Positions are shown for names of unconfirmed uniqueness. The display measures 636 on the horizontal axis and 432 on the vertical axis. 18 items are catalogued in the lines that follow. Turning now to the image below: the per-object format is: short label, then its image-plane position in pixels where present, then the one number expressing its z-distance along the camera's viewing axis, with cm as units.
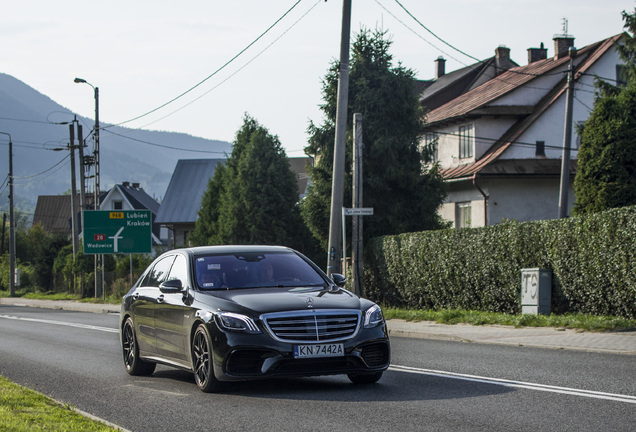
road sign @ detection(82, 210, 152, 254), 4300
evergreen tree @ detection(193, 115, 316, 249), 4372
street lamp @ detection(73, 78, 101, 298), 4191
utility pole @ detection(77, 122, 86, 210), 4609
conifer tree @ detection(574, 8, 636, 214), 2266
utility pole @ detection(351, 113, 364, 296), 2527
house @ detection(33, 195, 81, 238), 13288
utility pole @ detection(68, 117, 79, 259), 4956
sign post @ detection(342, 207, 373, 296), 2534
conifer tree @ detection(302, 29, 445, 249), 3089
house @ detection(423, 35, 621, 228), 3706
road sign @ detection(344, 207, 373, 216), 2370
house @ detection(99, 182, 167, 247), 9326
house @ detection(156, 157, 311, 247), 7388
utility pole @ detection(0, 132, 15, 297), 6103
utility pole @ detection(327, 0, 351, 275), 2411
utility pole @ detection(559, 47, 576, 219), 2795
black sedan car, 909
